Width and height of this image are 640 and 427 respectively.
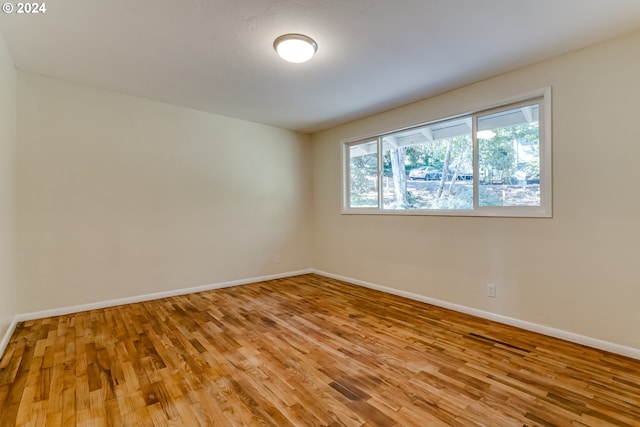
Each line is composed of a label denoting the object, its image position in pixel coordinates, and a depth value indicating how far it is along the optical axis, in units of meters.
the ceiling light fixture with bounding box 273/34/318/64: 2.34
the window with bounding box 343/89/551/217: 2.81
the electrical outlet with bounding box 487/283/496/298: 3.05
